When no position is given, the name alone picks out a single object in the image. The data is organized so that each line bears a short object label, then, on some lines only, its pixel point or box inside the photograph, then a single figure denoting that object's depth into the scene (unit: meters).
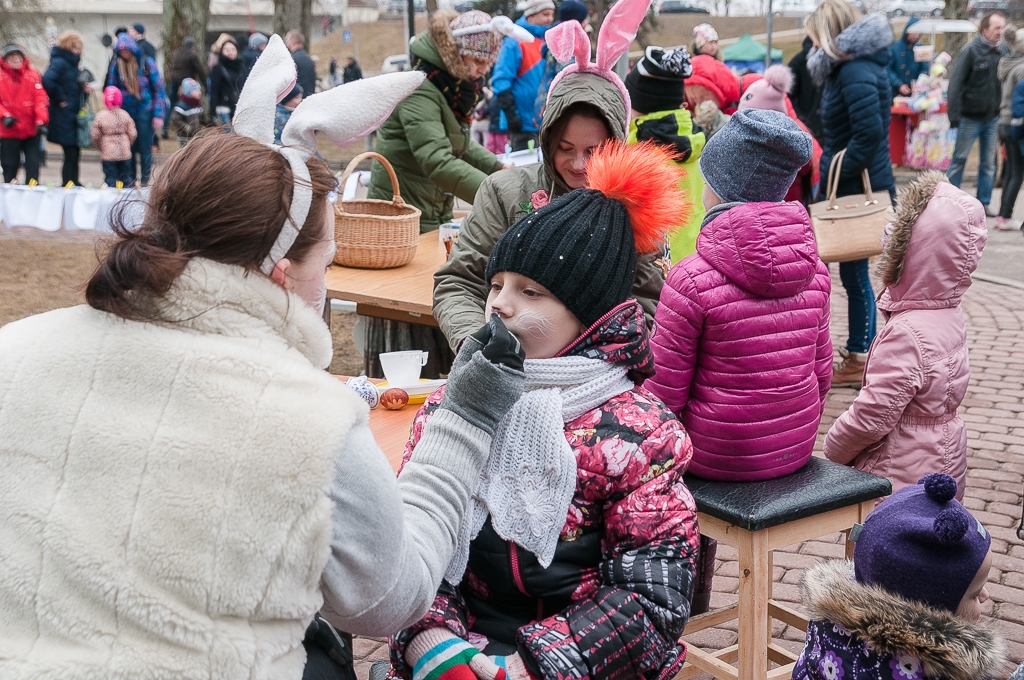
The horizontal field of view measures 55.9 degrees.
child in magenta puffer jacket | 2.64
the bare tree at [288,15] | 21.70
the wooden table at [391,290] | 3.85
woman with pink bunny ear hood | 3.04
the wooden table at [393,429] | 2.63
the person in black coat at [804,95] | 8.53
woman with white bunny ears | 1.27
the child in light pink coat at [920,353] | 3.12
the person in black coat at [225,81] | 15.80
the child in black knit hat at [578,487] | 1.79
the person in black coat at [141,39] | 14.40
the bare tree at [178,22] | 20.50
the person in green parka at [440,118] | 4.52
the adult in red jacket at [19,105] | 11.55
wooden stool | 2.52
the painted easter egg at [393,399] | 2.98
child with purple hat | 1.85
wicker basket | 4.25
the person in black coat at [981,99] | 10.69
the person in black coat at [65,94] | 12.29
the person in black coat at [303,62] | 12.14
